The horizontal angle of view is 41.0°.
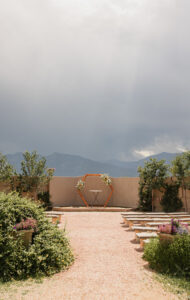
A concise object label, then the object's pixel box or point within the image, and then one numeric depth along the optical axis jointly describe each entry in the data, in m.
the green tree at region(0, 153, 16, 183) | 12.34
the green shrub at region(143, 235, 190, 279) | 3.99
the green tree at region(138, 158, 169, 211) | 12.41
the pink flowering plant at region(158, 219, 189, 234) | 4.38
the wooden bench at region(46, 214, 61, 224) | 8.39
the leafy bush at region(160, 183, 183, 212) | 11.83
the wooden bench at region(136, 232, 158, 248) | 5.45
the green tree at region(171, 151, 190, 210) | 11.41
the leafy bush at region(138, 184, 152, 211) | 12.79
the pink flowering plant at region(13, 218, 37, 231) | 4.21
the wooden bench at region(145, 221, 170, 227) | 6.96
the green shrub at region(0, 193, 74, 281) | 3.83
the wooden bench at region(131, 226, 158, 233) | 6.30
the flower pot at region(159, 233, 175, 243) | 4.30
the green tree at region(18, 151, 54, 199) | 12.56
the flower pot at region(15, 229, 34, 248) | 4.12
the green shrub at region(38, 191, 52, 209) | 13.16
